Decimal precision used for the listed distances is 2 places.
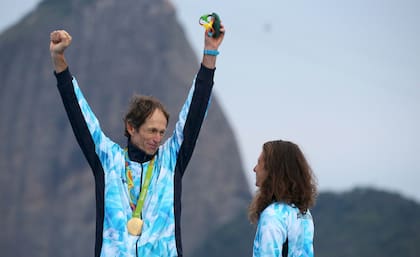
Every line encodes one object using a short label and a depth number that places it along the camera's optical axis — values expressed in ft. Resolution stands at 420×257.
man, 38.52
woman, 37.19
